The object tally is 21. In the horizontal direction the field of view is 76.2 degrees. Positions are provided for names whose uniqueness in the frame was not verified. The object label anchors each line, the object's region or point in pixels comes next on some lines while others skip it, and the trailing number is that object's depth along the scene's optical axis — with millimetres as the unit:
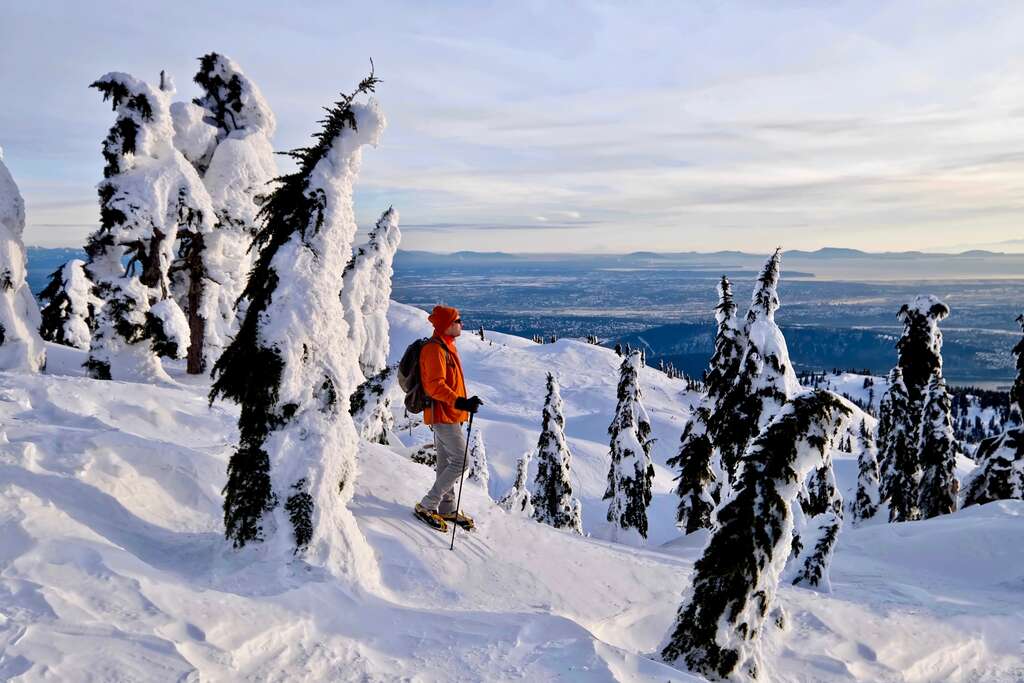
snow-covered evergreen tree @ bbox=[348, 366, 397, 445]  15570
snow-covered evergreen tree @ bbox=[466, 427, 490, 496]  30016
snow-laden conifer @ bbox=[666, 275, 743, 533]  22609
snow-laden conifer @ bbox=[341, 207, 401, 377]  27359
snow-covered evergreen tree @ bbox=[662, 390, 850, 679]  6723
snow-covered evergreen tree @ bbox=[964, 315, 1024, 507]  21156
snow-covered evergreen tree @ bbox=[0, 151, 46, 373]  16578
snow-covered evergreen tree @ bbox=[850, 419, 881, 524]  39188
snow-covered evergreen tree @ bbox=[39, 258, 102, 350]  30734
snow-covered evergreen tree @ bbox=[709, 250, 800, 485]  17438
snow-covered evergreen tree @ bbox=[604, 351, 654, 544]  27281
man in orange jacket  7707
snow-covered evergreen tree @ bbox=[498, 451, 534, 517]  29828
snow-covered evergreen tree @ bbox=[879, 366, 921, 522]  29672
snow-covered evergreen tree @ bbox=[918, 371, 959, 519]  28109
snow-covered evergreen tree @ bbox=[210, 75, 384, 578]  6500
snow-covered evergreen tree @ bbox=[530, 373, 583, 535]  28500
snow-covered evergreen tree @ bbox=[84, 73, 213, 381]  18656
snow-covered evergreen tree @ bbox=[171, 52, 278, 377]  22469
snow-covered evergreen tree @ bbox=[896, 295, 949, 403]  25672
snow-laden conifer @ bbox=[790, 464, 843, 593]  10266
